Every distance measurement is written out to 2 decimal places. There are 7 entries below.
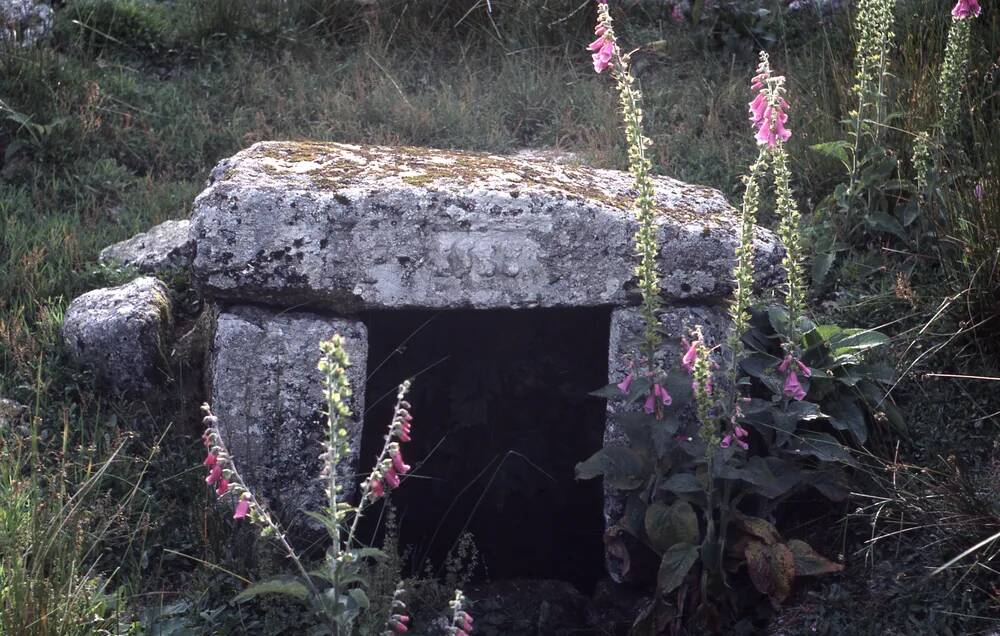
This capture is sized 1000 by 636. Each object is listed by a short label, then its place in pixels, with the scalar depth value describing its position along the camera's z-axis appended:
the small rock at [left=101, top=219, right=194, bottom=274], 4.62
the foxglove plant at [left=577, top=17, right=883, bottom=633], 3.14
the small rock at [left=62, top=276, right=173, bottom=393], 4.06
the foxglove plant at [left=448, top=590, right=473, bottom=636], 2.46
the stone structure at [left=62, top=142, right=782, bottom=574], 3.52
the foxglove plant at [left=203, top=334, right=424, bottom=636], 2.49
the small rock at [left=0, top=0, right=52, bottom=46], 5.86
